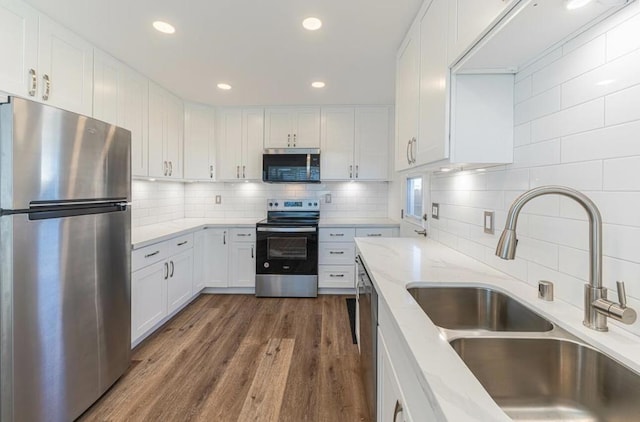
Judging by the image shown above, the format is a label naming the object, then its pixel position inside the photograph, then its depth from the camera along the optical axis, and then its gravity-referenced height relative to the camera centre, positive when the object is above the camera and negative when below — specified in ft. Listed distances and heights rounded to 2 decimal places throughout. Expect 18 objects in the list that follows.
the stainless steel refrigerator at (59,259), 4.28 -0.91
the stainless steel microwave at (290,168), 12.00 +1.44
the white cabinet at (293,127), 12.53 +3.17
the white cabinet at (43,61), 5.38 +2.80
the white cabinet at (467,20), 3.16 +2.12
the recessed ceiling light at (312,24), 6.32 +3.78
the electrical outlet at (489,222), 4.97 -0.25
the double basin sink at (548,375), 2.46 -1.46
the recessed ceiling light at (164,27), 6.46 +3.77
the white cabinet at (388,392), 2.98 -2.06
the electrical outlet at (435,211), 7.39 -0.11
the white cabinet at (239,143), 12.63 +2.52
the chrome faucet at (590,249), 2.70 -0.37
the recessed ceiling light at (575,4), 2.69 +1.80
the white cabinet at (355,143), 12.51 +2.55
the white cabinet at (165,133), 9.87 +2.44
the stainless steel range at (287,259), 11.53 -2.04
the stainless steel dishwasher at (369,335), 4.62 -2.21
